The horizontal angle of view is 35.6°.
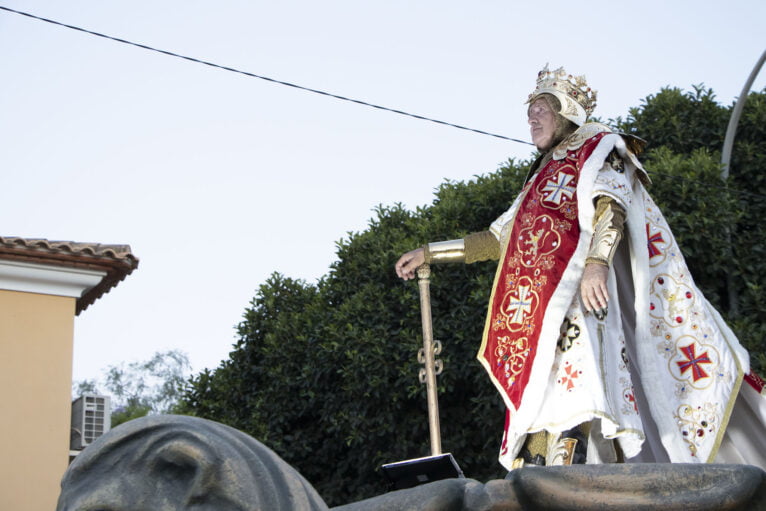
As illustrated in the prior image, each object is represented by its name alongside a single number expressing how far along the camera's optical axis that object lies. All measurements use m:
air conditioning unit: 11.38
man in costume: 4.71
